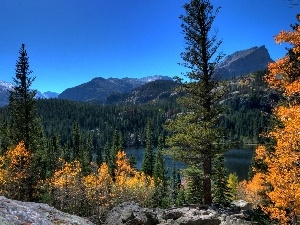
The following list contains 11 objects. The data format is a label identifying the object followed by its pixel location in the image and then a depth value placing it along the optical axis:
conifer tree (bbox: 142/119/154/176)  91.75
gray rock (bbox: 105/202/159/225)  16.73
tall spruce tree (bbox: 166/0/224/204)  22.75
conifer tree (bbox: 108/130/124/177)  92.55
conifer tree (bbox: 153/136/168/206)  71.75
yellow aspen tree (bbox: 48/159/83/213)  43.37
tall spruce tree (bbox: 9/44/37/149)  37.06
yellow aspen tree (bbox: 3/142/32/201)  35.91
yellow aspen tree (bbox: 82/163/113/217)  43.91
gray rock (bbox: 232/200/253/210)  29.17
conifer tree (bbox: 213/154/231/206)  47.81
